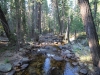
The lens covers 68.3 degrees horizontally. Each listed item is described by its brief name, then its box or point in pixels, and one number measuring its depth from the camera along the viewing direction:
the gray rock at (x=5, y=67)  3.33
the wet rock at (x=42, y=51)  5.60
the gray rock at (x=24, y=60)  4.09
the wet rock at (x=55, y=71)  3.40
